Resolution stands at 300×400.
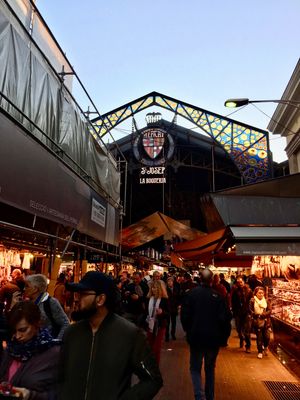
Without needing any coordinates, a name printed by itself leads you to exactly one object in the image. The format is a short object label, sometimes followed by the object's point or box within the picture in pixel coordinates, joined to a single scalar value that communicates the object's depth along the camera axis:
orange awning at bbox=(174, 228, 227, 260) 10.05
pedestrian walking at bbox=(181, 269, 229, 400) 5.07
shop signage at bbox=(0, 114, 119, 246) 5.33
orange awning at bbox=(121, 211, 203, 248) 16.86
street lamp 8.75
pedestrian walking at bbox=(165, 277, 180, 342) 11.55
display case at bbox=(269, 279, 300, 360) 7.80
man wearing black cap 2.01
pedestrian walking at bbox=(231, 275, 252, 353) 9.49
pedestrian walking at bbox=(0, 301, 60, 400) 2.27
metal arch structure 18.94
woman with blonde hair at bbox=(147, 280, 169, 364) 7.33
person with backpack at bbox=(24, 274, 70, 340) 3.79
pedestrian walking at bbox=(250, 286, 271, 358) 8.80
